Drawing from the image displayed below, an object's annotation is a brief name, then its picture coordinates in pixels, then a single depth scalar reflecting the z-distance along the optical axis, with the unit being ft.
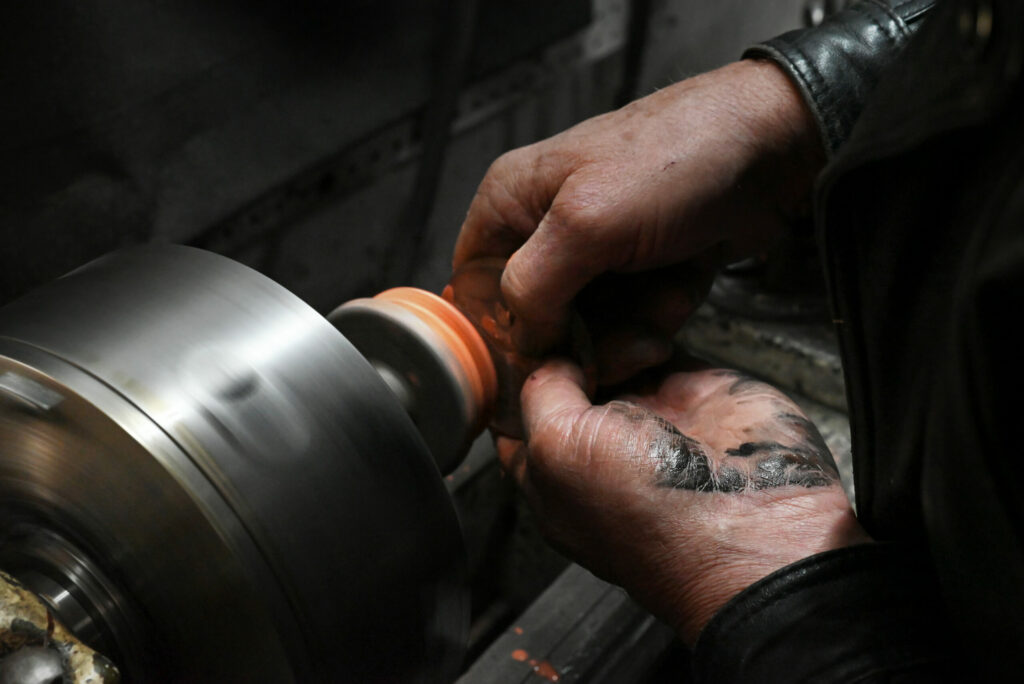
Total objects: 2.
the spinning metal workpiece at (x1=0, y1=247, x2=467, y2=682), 2.26
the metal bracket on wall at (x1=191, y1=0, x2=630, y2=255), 3.12
